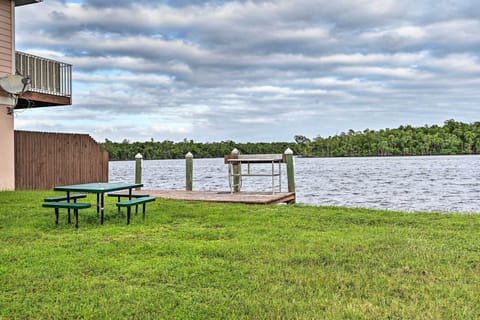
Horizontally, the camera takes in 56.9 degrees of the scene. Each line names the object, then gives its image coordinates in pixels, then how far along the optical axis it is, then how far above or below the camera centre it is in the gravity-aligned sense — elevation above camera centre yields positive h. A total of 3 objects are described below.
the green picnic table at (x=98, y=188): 6.99 -0.49
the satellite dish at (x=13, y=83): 11.70 +2.02
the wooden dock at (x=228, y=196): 11.02 -1.06
